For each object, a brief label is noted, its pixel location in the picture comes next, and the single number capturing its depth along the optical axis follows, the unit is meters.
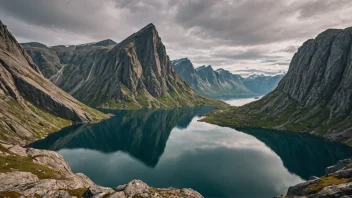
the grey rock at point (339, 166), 85.62
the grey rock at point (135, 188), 52.84
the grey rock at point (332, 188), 49.03
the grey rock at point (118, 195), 49.62
